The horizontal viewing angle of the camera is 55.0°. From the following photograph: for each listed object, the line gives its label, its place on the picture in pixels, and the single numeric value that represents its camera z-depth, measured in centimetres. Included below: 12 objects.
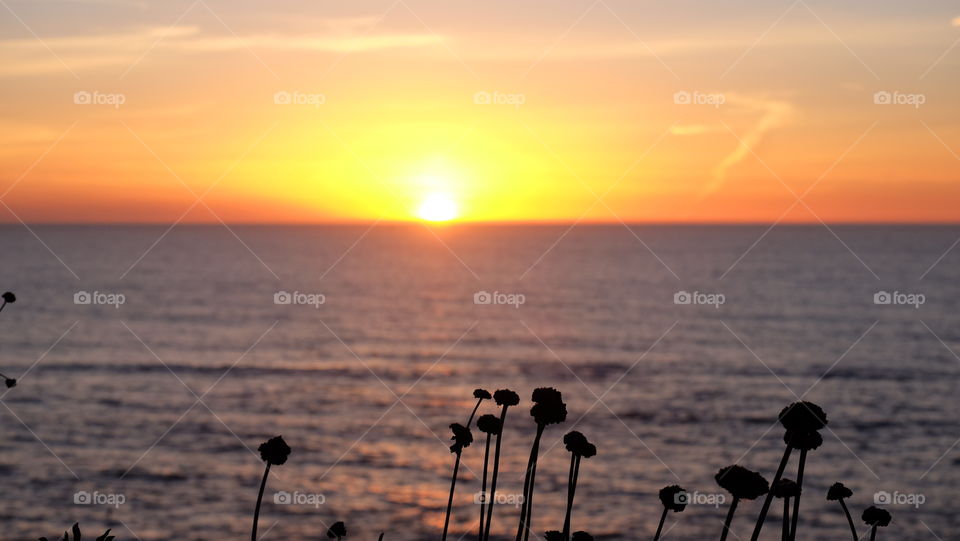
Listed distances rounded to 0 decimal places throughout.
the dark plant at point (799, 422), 237
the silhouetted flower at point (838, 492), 308
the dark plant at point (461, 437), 344
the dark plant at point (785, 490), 229
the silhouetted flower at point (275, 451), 305
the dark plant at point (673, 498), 295
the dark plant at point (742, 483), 245
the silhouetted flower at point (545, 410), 282
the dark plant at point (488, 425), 326
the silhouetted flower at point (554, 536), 294
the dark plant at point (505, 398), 344
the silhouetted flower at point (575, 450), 270
